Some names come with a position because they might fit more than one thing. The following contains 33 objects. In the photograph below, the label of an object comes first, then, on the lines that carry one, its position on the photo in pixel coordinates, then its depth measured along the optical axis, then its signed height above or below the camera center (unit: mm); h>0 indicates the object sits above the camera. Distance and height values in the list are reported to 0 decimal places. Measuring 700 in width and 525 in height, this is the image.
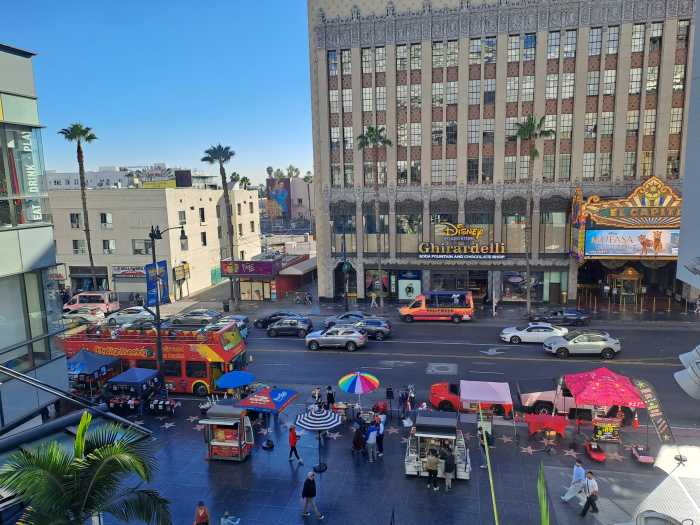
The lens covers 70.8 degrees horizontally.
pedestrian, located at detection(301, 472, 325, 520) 15102 -8933
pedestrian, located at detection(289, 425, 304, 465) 18484 -9109
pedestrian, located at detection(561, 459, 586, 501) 15438 -9065
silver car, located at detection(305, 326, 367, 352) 33125 -9431
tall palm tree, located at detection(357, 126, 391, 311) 43750 +4473
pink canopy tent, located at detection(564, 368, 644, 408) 18891 -7793
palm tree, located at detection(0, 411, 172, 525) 8734 -5073
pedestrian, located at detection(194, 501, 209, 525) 14086 -8944
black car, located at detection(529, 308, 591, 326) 37719 -9572
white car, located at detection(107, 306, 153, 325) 39812 -9297
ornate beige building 41844 +5868
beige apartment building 53062 -3598
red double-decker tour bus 25531 -7908
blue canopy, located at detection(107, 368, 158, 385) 23938 -8494
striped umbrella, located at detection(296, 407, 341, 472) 18312 -8392
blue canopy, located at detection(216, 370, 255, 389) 22266 -8166
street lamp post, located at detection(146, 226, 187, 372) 25003 -7184
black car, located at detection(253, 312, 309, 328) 39156 -9559
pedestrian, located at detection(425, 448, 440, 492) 16438 -9059
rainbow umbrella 20484 -7778
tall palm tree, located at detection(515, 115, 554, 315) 38281 +3147
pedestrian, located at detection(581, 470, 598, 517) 14789 -9057
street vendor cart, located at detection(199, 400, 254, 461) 18797 -8913
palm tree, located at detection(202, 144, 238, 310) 48312 +4248
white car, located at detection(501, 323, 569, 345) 33312 -9479
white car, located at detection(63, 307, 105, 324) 42656 -9858
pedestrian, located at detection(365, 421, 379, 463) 18641 -9387
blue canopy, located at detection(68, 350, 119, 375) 25047 -8179
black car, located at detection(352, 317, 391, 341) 35656 -9430
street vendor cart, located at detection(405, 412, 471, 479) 17047 -8761
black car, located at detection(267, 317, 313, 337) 37312 -9704
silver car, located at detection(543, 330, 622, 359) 29875 -9318
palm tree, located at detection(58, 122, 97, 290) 46656 +6350
